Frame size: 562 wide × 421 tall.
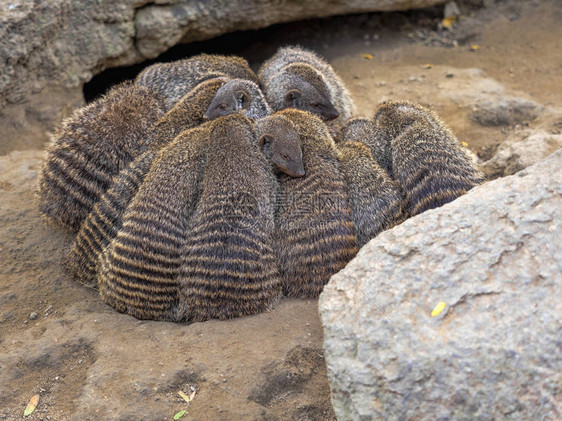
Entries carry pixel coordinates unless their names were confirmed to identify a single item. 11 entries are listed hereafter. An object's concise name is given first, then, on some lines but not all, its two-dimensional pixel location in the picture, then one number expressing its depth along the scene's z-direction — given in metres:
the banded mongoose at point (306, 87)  4.53
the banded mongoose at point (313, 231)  3.15
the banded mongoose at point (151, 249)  3.17
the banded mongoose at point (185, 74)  4.61
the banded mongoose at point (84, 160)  3.77
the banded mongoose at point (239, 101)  4.02
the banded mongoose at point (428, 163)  3.25
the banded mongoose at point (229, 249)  3.07
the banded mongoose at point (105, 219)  3.48
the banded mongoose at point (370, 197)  3.29
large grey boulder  1.89
